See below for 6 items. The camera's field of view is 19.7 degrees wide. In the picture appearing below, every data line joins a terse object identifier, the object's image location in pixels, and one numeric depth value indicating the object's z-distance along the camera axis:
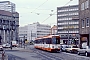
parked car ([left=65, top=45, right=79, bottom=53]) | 44.30
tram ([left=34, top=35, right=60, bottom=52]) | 43.16
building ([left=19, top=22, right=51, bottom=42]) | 179.00
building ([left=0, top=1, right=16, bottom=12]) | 151.85
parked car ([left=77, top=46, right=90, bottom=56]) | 35.13
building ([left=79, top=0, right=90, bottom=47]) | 48.19
